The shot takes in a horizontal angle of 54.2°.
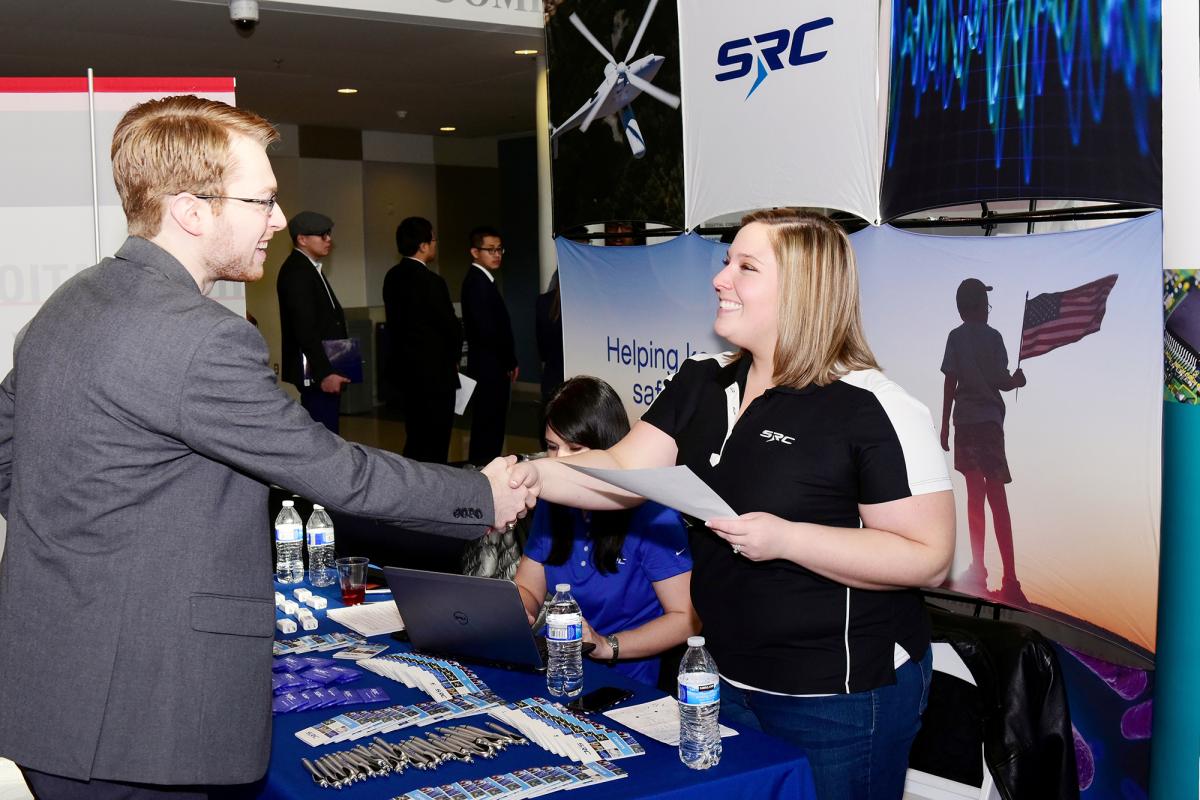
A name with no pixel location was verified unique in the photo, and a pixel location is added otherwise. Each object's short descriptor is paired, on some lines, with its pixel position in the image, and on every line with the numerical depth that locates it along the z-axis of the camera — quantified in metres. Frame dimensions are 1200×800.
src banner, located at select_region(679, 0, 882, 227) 3.48
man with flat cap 7.00
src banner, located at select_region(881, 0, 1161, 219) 2.66
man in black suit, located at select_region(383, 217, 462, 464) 7.46
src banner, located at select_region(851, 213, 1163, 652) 2.82
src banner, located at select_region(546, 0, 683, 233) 4.46
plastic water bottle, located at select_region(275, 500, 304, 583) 3.30
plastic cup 2.99
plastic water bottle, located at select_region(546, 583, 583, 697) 2.19
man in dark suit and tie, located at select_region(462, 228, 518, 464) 7.75
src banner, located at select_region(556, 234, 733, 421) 4.34
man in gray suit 1.59
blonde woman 2.00
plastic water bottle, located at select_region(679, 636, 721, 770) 1.88
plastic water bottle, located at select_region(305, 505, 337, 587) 3.27
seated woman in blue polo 2.79
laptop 2.23
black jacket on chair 2.63
